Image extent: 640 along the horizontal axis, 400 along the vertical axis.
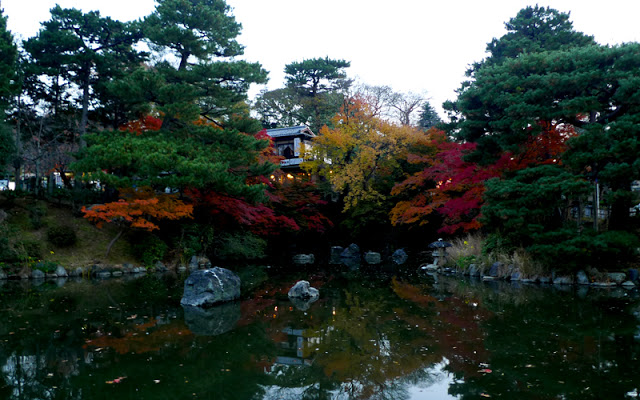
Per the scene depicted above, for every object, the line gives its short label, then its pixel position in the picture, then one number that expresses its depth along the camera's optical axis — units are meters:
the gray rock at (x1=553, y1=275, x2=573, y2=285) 12.08
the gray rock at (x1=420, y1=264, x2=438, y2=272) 16.61
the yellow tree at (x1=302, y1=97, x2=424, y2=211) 21.77
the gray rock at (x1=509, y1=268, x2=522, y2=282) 12.91
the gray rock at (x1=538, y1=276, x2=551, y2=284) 12.37
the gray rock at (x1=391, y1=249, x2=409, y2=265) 21.33
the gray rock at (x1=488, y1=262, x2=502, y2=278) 13.56
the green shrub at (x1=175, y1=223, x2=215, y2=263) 17.27
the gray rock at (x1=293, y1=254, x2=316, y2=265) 20.73
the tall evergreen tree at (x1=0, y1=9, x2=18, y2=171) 13.84
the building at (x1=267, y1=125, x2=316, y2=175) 29.30
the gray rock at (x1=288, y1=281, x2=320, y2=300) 10.09
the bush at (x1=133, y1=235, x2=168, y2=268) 16.12
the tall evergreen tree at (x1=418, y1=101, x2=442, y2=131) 36.16
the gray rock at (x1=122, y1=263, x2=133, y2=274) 15.40
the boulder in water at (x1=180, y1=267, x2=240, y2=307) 9.21
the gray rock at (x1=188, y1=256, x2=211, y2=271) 17.28
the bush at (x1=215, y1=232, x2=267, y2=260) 18.95
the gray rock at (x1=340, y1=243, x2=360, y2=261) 23.40
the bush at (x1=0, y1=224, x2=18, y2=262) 13.41
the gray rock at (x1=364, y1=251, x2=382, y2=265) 21.19
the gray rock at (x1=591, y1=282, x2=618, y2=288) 11.63
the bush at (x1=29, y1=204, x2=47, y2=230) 15.83
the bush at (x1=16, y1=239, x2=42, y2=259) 13.83
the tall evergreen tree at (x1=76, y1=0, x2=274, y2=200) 14.44
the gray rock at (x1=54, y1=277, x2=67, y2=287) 12.55
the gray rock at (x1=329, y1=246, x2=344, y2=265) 22.97
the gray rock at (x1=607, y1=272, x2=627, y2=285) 11.73
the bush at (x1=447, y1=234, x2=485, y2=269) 14.83
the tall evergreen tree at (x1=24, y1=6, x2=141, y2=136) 16.88
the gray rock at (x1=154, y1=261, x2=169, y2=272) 16.28
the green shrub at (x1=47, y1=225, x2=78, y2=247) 15.28
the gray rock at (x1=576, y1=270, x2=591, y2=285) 11.99
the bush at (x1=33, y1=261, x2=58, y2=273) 13.95
